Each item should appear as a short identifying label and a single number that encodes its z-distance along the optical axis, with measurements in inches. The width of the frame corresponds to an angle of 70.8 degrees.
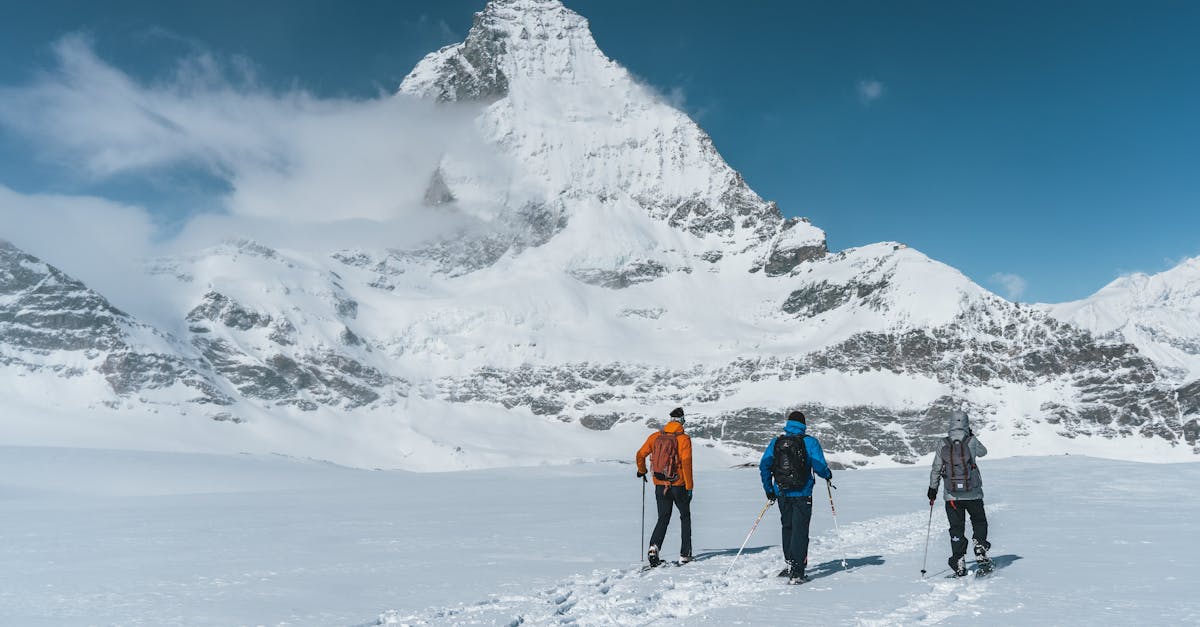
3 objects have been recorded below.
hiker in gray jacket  436.1
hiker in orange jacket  491.8
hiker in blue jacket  438.9
